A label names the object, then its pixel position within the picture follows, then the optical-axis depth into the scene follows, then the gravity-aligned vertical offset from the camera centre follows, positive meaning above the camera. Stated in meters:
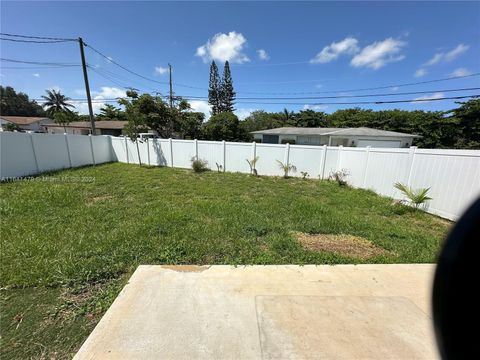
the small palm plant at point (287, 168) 11.03 -1.92
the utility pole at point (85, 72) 13.77 +2.85
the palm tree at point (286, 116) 40.72 +1.74
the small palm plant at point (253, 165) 11.56 -1.91
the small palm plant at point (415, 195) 5.79 -1.63
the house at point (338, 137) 19.45 -0.87
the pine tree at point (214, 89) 43.75 +6.56
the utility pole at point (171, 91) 18.58 +2.77
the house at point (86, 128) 35.47 -0.96
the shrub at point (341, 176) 9.40 -1.96
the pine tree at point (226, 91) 44.16 +6.22
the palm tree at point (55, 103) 42.44 +3.25
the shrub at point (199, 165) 11.90 -2.03
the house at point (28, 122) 42.34 -0.34
